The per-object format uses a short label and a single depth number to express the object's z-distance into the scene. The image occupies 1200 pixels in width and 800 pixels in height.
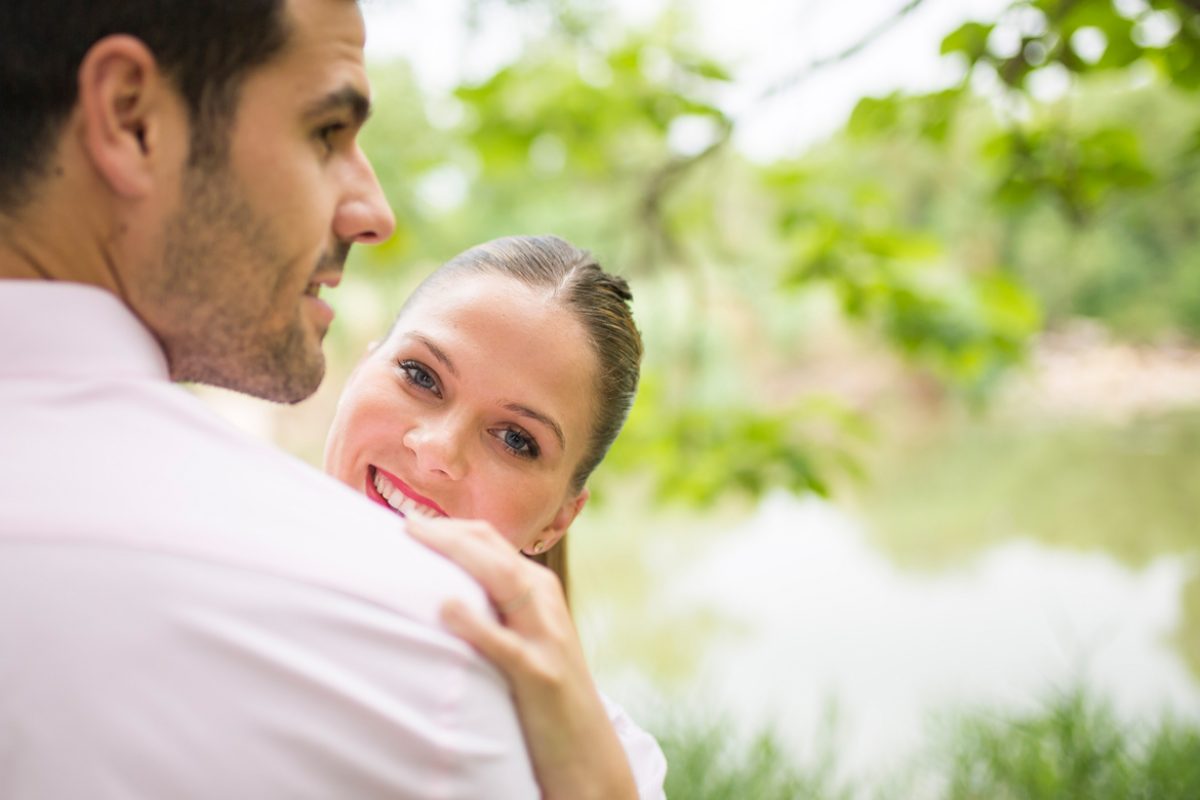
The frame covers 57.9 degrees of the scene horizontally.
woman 1.15
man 0.57
